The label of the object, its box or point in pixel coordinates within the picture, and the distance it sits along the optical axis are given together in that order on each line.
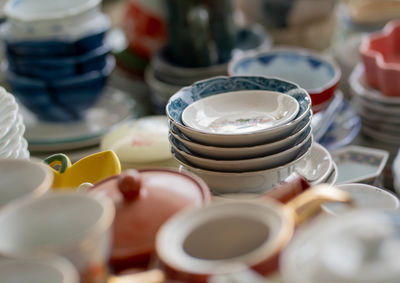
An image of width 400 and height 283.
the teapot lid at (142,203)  0.68
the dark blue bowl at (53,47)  1.08
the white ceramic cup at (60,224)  0.64
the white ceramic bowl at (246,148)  0.80
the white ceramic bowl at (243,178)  0.81
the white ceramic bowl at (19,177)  0.72
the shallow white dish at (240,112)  0.82
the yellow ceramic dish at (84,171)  0.82
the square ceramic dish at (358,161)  0.98
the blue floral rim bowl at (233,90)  0.79
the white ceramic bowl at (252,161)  0.80
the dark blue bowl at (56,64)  1.09
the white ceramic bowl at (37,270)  0.63
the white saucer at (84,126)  1.11
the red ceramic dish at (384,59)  1.04
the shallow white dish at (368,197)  0.82
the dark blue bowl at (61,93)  1.11
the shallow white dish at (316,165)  0.84
